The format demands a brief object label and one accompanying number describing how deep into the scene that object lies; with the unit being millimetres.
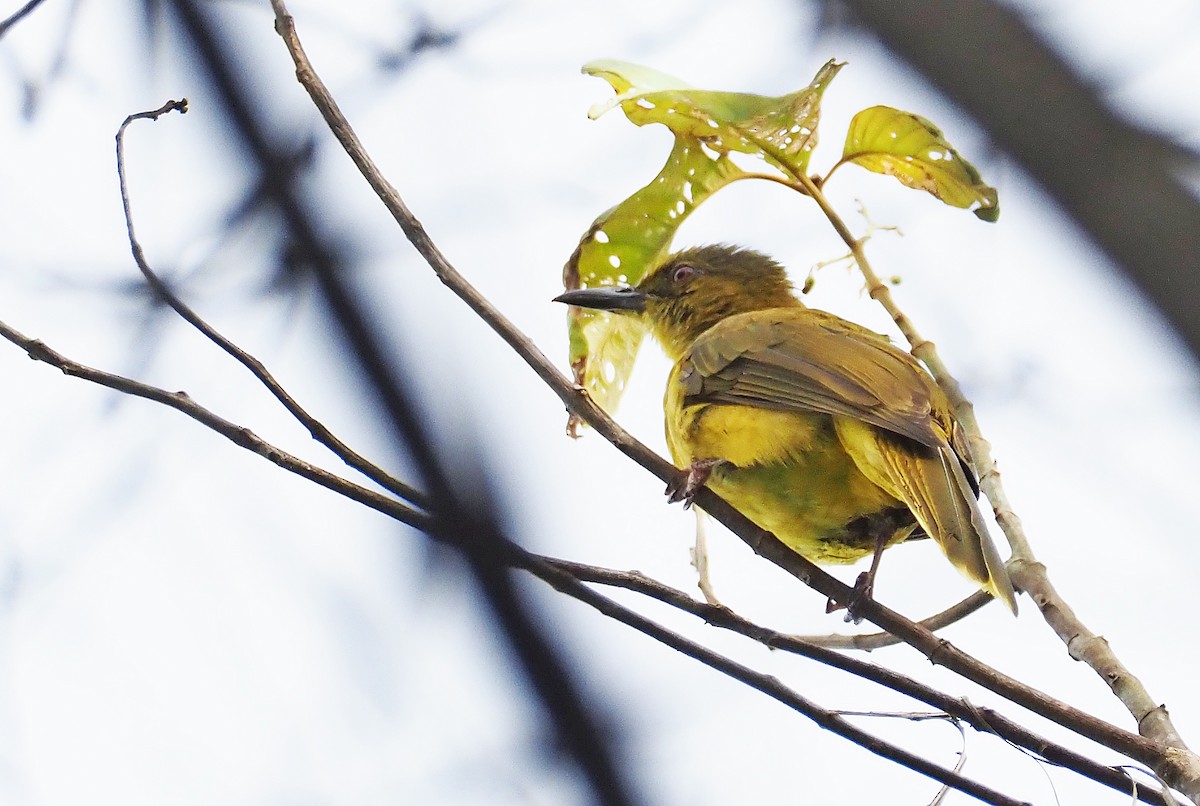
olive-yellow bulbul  5676
